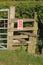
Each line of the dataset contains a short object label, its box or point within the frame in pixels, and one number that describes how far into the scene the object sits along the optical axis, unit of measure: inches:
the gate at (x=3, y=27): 493.4
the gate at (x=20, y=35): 477.4
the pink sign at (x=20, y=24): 483.2
